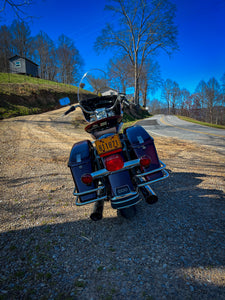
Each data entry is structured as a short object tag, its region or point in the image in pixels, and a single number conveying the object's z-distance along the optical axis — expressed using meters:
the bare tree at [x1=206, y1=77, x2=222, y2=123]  43.66
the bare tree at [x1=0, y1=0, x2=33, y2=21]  5.69
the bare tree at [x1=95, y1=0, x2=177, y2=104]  20.59
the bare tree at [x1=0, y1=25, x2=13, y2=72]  40.09
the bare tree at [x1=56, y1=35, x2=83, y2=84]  44.96
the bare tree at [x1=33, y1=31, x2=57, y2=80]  46.19
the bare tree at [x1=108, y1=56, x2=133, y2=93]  26.61
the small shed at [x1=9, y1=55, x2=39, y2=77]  32.34
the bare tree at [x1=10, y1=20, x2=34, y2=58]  42.00
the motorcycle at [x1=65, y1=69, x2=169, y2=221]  1.99
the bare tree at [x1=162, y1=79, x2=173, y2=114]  62.72
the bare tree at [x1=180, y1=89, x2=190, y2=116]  60.28
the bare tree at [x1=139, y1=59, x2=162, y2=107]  44.23
